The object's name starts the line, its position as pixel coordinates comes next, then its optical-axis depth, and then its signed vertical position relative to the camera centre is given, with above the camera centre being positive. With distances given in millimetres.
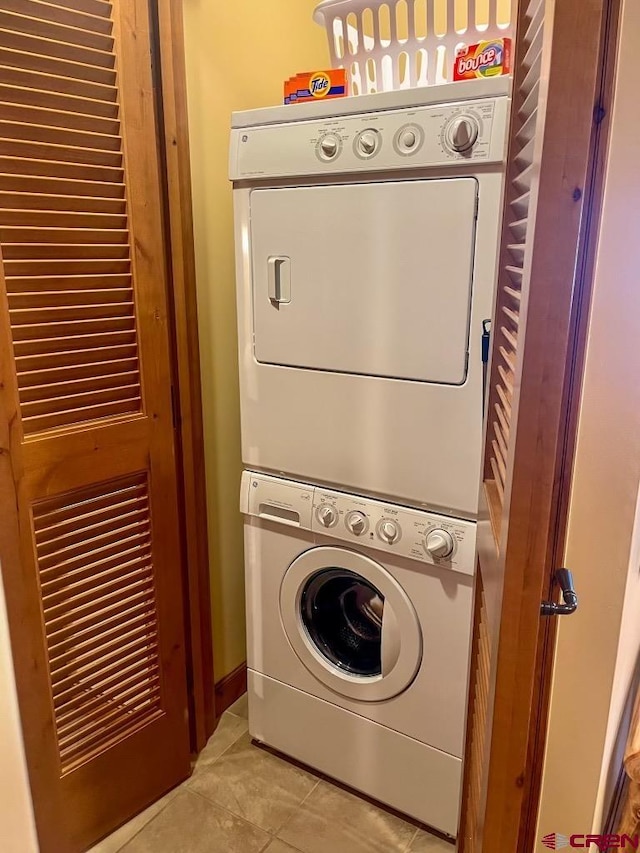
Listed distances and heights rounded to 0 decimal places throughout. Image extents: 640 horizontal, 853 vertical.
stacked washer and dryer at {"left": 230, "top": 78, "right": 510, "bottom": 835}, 1357 -326
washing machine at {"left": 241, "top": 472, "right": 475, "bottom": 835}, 1532 -940
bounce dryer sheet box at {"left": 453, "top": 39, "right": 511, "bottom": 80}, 1338 +413
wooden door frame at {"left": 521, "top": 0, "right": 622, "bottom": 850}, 668 -14
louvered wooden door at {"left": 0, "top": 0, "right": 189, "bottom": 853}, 1307 -315
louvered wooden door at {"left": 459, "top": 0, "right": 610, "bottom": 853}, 622 -127
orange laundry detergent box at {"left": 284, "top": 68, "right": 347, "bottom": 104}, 1512 +408
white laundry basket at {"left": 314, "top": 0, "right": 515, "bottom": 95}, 1446 +500
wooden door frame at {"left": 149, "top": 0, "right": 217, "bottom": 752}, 1531 -217
